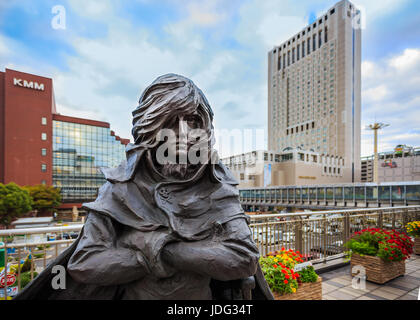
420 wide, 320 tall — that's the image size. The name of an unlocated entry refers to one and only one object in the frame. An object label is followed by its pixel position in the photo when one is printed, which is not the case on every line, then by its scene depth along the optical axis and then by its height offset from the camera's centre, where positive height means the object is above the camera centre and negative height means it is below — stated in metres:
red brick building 28.61 +2.92
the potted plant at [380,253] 4.22 -1.74
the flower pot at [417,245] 6.24 -2.27
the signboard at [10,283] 2.76 -1.49
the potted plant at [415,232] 6.25 -1.96
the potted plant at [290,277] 2.88 -1.52
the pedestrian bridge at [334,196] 19.80 -4.02
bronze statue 1.11 -0.33
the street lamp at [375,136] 32.91 +3.97
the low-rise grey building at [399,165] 44.49 -0.50
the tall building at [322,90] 53.19 +19.53
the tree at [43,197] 26.50 -4.12
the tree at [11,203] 21.68 -3.92
